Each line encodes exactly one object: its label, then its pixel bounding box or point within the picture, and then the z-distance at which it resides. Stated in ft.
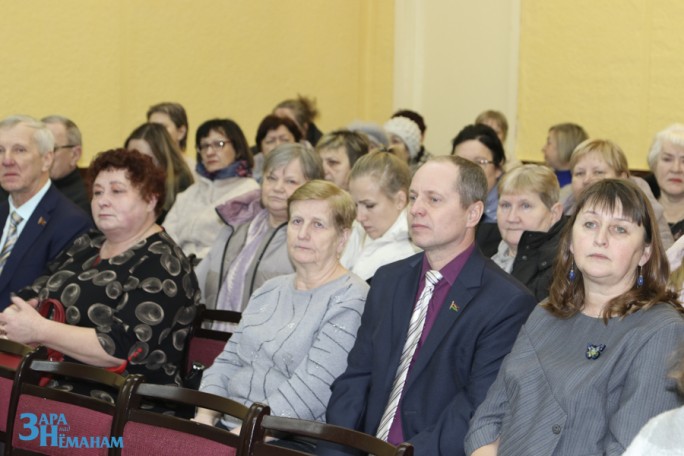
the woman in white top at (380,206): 14.14
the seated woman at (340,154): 17.66
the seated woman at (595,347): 8.09
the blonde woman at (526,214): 13.08
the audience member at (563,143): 21.59
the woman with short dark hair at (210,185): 18.15
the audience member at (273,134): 21.17
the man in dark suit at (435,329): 9.69
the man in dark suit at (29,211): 14.64
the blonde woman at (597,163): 15.51
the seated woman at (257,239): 14.42
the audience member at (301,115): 24.18
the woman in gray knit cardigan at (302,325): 10.78
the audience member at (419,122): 23.63
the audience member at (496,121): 24.53
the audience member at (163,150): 20.12
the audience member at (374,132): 21.02
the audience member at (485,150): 17.93
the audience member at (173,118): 23.09
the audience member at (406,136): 22.71
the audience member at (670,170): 16.03
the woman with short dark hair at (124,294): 11.84
